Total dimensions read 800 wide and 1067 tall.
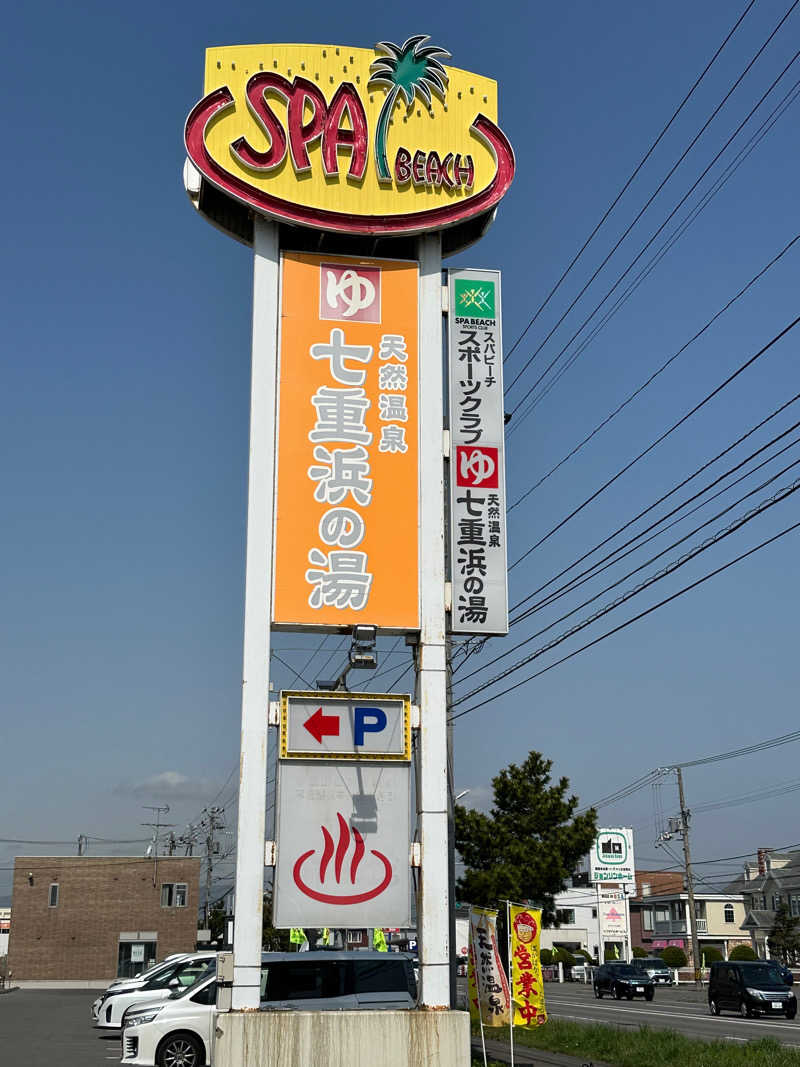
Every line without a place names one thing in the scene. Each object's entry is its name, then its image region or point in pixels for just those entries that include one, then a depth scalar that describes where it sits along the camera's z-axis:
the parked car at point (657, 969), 53.22
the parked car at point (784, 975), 34.84
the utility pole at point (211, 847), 82.19
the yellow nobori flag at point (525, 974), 14.59
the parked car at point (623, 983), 44.31
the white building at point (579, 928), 98.44
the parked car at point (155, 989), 24.09
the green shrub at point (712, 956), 73.38
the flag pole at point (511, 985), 14.25
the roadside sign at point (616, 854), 88.12
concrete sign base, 10.28
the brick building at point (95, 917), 59.28
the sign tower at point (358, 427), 10.99
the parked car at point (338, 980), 15.38
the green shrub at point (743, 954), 66.94
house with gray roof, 77.94
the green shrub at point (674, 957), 75.94
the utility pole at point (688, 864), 54.84
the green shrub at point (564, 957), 81.06
